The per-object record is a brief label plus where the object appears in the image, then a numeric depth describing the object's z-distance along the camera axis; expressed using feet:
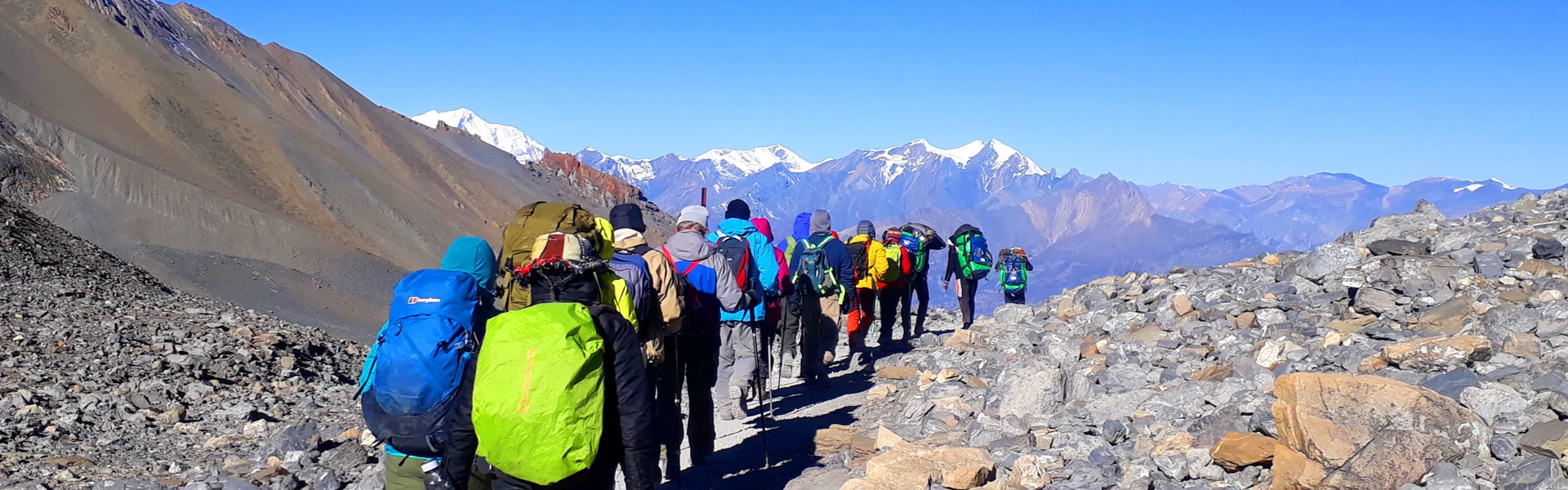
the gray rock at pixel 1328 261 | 35.42
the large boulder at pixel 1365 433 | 16.57
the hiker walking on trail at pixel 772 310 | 29.58
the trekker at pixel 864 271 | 37.73
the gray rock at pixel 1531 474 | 15.25
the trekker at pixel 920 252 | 42.01
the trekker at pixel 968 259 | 46.47
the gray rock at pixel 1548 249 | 31.14
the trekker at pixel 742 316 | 25.55
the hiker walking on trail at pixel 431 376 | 13.19
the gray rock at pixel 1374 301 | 30.07
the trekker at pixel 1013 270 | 50.49
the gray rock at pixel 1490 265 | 30.89
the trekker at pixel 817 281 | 33.30
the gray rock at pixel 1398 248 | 34.50
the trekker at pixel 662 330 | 17.81
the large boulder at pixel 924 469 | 19.70
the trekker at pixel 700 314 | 22.13
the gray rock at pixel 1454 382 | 19.25
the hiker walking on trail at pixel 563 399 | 11.84
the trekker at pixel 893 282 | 38.73
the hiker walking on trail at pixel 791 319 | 33.30
